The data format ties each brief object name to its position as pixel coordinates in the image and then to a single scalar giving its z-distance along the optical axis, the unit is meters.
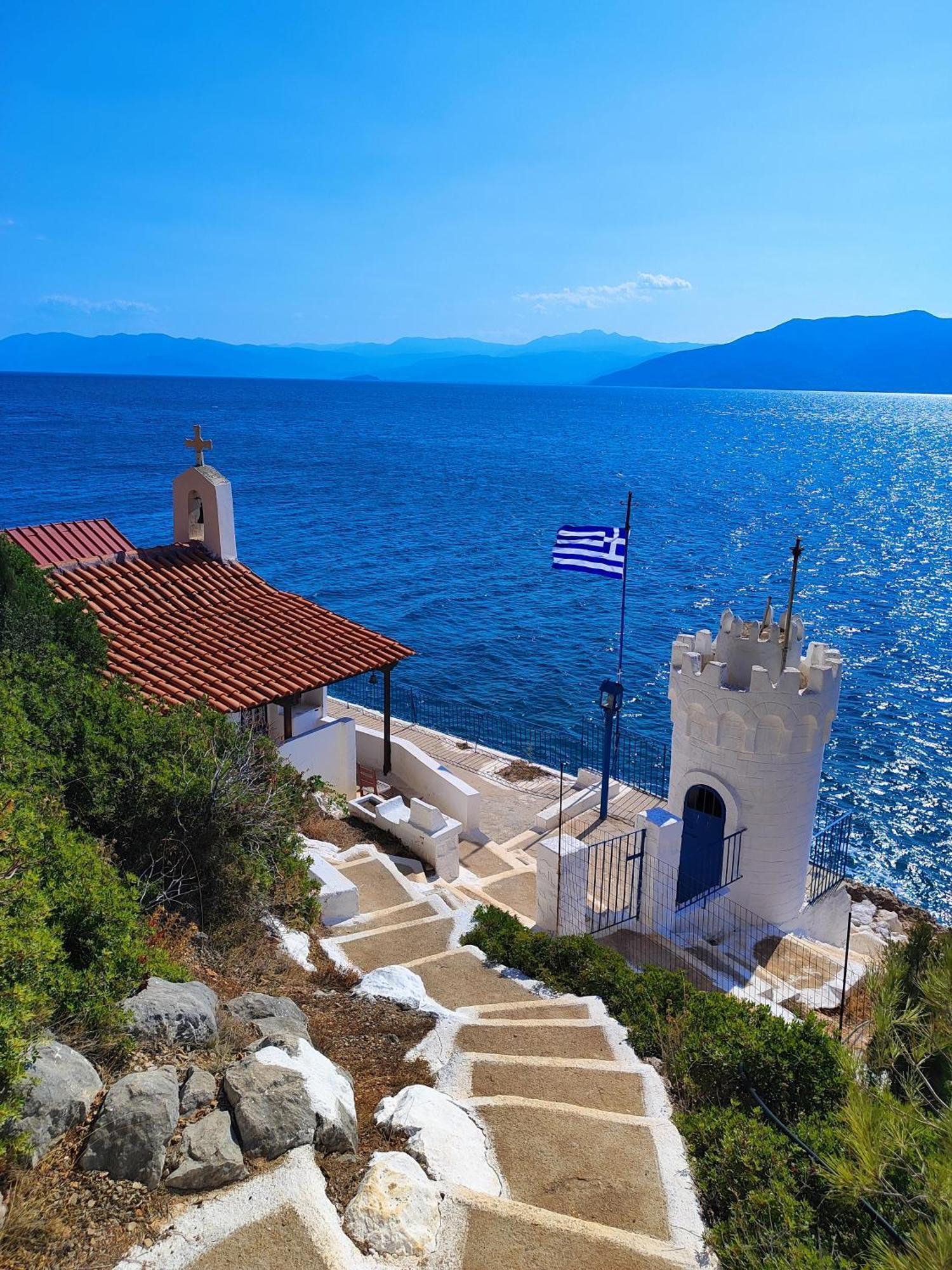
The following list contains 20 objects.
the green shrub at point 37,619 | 12.02
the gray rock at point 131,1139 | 5.39
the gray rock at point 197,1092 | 6.01
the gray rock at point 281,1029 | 6.95
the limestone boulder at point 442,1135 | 6.25
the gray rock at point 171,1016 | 6.59
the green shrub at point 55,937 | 5.43
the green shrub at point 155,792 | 9.55
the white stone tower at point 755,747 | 13.43
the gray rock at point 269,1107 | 5.82
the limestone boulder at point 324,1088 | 6.13
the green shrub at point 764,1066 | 7.23
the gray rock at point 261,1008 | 7.69
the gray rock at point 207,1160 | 5.47
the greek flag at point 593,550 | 17.56
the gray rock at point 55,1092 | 5.34
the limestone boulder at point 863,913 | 18.61
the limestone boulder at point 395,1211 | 5.43
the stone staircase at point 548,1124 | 5.71
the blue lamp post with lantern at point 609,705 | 17.78
